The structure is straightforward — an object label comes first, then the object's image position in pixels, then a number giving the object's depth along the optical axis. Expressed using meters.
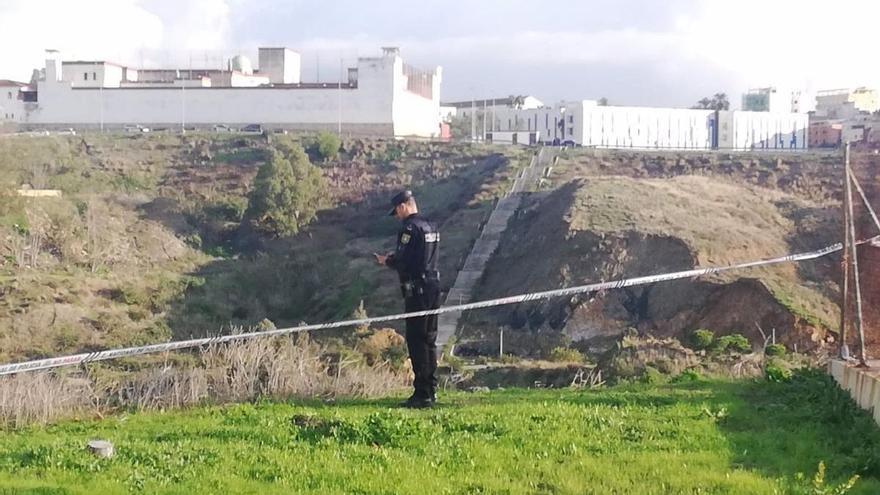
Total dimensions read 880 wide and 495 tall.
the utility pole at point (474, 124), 83.56
